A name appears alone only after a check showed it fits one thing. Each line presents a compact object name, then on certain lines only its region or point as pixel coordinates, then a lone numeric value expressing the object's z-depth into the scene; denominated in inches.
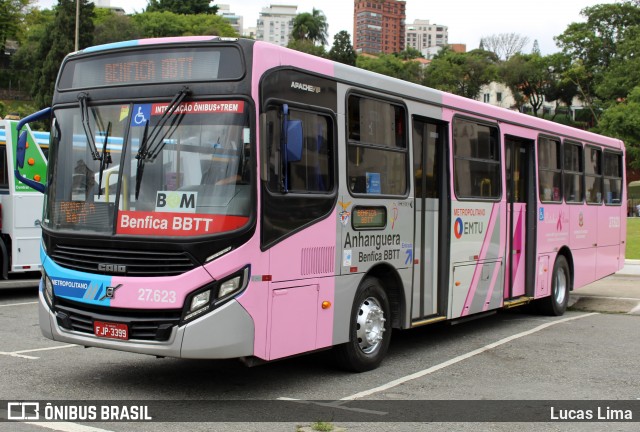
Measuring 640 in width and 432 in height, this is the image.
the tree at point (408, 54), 6028.5
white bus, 530.3
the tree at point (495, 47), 4375.0
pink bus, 252.8
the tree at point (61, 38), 2701.8
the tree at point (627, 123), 2529.5
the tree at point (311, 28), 5556.1
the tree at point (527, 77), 3713.1
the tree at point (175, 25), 4175.7
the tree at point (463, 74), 3912.4
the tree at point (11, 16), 2977.4
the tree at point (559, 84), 3366.1
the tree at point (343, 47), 4259.8
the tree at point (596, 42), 3070.9
